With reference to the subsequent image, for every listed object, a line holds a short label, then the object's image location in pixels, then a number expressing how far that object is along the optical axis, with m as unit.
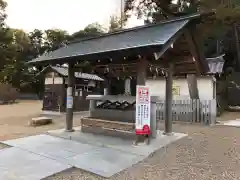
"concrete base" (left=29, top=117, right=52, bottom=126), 7.86
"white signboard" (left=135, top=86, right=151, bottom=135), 4.70
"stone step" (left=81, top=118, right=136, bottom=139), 5.45
